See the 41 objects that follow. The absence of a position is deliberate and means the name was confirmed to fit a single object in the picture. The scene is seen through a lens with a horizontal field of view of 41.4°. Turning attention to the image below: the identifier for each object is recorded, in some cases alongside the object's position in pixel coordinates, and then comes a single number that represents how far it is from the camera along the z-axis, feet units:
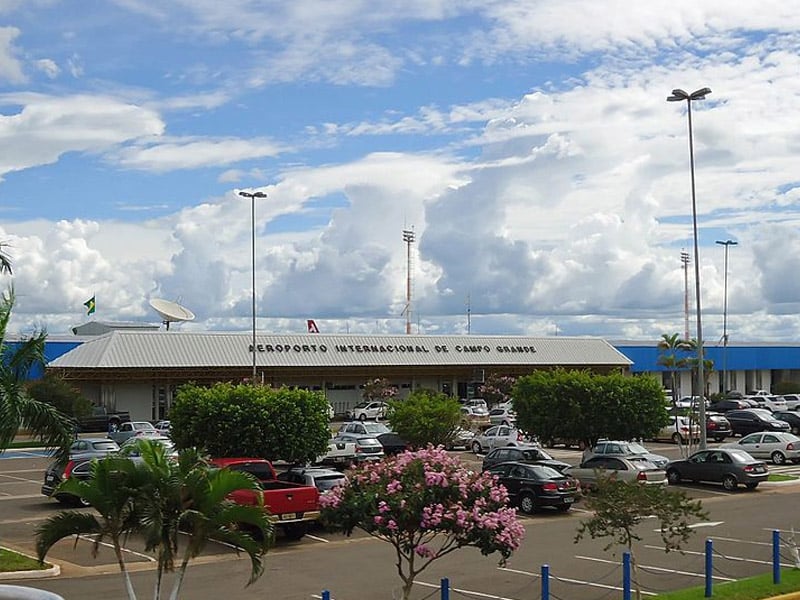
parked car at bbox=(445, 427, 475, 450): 159.22
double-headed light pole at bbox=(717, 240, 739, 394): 287.18
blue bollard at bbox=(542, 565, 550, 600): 50.52
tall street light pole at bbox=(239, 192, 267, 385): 169.89
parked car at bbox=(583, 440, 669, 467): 116.78
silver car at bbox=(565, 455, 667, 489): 105.70
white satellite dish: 255.70
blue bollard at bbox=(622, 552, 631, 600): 52.06
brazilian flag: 284.88
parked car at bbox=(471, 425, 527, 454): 154.21
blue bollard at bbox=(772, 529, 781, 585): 58.34
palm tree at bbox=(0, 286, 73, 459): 61.67
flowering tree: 43.32
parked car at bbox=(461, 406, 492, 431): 194.03
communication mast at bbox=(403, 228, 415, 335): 324.60
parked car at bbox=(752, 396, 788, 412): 247.46
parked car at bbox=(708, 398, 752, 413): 226.99
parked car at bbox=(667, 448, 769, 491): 114.11
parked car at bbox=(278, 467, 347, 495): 85.81
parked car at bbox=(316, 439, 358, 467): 127.65
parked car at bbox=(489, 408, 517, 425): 203.58
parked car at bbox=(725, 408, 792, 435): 185.10
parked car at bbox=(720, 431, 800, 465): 143.54
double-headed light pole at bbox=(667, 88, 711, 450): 115.75
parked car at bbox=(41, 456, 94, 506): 98.58
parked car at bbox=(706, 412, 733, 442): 179.11
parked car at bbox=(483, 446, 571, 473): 114.62
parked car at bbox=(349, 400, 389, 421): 222.48
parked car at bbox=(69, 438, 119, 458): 119.24
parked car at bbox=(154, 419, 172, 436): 188.51
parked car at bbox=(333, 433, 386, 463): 129.49
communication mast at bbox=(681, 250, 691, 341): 333.83
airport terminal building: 226.79
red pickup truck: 80.23
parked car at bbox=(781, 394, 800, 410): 248.24
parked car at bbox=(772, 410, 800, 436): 198.70
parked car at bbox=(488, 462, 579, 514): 96.07
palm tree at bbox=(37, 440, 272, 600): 41.83
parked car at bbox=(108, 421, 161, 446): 165.37
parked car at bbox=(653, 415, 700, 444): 177.66
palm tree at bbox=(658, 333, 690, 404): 183.29
